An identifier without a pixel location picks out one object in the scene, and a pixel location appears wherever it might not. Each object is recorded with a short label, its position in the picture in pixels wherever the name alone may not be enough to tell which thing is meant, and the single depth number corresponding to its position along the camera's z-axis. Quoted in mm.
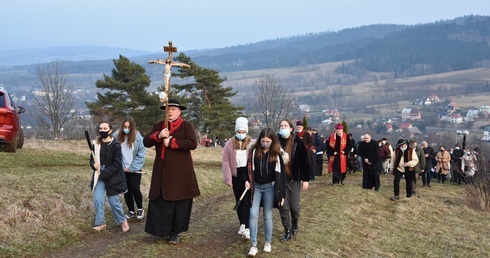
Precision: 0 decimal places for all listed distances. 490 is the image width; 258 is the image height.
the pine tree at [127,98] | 41281
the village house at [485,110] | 141750
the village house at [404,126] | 127825
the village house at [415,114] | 154750
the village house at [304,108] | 166975
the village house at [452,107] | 157250
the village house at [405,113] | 154750
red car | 14992
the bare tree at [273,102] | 63550
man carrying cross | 7895
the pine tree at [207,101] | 44531
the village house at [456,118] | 138375
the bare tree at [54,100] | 56250
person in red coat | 16172
